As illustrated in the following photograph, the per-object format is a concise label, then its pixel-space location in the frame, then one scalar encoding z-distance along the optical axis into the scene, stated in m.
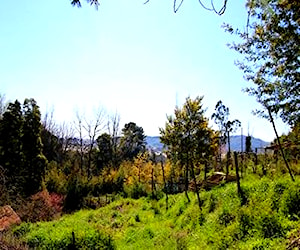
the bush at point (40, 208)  20.25
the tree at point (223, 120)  31.91
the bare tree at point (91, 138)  37.91
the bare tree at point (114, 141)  41.45
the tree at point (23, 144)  23.72
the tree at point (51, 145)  36.46
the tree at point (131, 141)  45.56
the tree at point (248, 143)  29.36
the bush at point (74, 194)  25.92
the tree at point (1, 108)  33.12
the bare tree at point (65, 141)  40.81
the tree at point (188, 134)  22.78
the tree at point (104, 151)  40.69
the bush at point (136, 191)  26.30
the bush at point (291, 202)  9.03
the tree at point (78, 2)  2.65
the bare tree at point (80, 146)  37.50
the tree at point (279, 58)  7.12
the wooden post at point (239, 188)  11.66
